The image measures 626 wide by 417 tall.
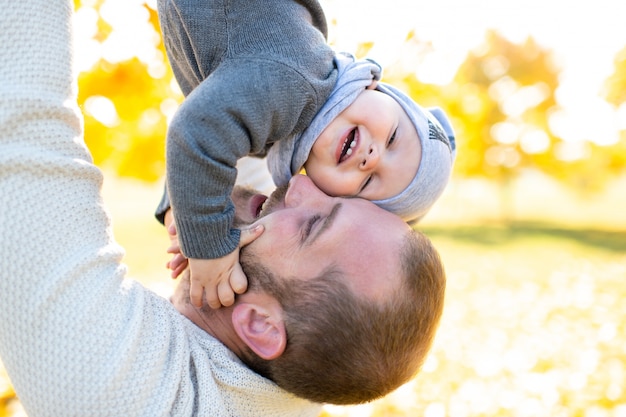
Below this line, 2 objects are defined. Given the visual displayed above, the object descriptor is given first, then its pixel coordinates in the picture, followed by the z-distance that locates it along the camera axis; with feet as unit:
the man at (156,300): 2.60
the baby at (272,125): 2.78
